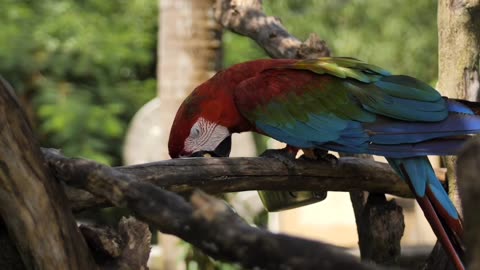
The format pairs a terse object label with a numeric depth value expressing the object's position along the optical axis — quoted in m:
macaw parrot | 4.20
